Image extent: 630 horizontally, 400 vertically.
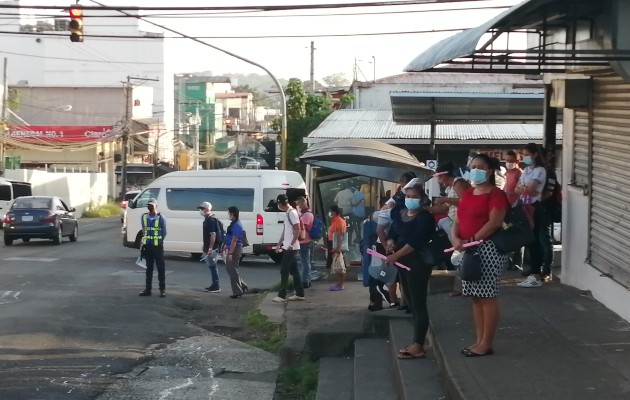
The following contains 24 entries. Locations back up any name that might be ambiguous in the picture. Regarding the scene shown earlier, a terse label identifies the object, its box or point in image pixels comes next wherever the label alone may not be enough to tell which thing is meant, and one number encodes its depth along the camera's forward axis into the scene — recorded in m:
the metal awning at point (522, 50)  7.23
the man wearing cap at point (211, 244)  18.19
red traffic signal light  19.36
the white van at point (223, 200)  24.44
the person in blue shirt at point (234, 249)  17.38
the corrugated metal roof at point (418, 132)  23.16
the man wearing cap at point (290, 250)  15.30
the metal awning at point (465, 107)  16.06
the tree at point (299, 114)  39.16
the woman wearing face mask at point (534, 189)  11.22
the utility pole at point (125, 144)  58.34
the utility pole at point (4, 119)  50.47
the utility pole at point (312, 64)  55.71
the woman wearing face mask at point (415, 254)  8.17
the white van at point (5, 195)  37.56
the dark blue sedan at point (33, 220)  29.44
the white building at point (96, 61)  83.56
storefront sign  58.53
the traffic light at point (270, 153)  27.47
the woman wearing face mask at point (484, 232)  7.39
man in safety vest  16.83
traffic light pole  25.98
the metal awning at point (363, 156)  13.37
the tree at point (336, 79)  154.85
